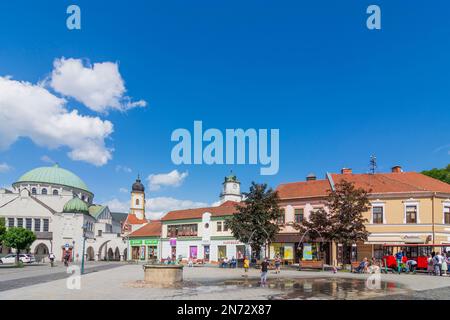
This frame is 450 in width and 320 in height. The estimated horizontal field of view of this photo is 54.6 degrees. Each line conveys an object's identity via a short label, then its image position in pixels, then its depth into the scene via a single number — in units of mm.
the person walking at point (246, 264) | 30428
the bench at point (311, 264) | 35812
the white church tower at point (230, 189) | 112806
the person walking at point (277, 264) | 31584
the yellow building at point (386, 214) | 39656
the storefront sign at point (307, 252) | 40625
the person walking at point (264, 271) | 21438
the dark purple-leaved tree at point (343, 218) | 35531
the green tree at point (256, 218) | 40281
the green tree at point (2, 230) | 45062
